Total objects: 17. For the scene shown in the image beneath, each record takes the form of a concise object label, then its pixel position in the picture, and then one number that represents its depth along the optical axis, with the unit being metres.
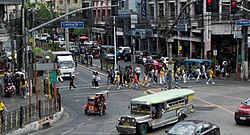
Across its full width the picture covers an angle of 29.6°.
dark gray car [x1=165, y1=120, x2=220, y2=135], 21.06
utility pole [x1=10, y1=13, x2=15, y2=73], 46.41
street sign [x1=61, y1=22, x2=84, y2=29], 31.73
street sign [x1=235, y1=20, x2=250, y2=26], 42.47
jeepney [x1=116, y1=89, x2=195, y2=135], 24.09
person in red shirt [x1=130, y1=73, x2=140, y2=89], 42.27
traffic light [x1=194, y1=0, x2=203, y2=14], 26.77
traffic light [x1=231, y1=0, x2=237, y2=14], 30.67
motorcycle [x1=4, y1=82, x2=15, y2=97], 36.71
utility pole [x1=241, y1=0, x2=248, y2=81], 48.34
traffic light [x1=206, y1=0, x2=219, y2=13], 26.38
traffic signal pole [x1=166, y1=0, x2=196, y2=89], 34.01
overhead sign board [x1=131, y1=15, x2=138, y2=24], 71.94
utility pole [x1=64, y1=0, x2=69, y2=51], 68.75
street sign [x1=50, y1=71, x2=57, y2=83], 30.19
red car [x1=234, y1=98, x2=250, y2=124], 25.48
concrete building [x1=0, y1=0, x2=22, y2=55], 49.91
